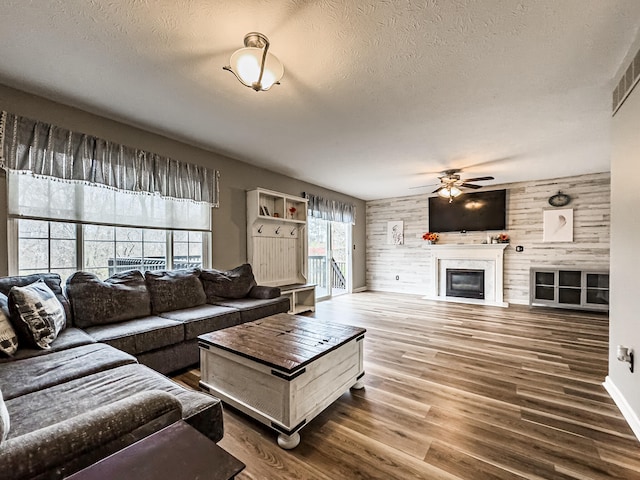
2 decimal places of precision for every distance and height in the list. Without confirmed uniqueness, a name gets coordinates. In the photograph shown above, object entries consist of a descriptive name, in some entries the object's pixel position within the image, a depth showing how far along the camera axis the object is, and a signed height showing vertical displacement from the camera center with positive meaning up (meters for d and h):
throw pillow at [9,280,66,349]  1.84 -0.54
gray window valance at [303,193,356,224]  5.69 +0.59
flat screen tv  5.84 +0.53
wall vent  1.78 +1.05
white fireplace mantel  5.70 -0.56
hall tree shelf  4.36 -0.12
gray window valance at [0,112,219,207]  2.31 +0.72
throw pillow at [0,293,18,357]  1.71 -0.61
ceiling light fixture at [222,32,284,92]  1.67 +1.04
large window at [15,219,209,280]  2.54 -0.13
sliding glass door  6.38 -0.47
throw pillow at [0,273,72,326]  2.09 -0.36
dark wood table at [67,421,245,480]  0.70 -0.59
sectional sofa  0.88 -0.73
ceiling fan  4.52 +0.85
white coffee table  1.68 -0.89
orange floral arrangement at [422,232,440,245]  6.45 -0.01
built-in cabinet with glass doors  4.71 -0.88
